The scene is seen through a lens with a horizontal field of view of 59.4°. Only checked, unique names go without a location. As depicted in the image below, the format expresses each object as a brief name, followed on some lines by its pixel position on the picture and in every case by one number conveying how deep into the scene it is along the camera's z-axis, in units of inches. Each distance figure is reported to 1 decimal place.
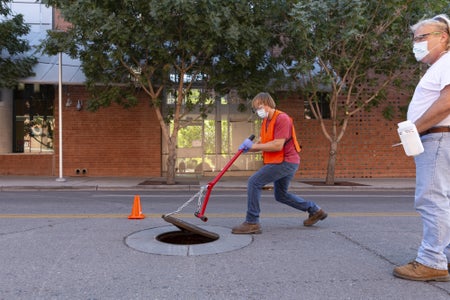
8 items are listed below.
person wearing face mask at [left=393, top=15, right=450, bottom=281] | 134.3
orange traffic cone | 261.3
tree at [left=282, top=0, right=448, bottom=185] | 469.1
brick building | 670.5
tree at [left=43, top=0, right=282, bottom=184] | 454.0
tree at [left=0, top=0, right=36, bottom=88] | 585.9
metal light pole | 558.3
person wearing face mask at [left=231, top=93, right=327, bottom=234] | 202.7
